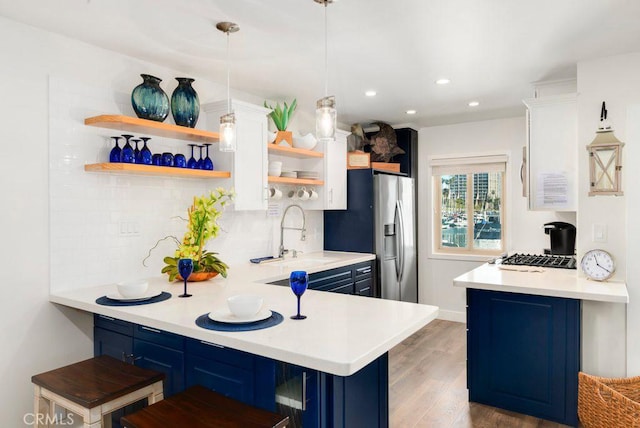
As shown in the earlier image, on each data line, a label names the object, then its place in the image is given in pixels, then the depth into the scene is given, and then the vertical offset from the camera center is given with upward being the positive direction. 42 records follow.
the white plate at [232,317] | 1.76 -0.45
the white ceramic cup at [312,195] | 4.39 +0.18
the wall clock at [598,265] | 2.87 -0.37
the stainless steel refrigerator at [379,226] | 4.56 -0.16
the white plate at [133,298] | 2.21 -0.45
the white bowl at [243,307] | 1.80 -0.40
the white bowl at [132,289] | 2.23 -0.41
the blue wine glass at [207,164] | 3.20 +0.37
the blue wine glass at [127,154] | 2.67 +0.37
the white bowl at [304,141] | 4.13 +0.69
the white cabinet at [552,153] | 3.23 +0.46
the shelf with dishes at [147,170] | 2.58 +0.28
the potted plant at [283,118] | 3.93 +0.88
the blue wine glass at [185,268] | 2.35 -0.31
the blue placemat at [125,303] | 2.17 -0.46
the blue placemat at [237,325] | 1.71 -0.47
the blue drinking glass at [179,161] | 2.99 +0.37
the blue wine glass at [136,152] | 2.73 +0.39
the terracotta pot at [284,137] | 3.86 +0.69
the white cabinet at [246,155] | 3.32 +0.46
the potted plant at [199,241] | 2.78 -0.19
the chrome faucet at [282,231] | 4.11 -0.19
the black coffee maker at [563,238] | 3.92 -0.25
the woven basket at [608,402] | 2.18 -1.05
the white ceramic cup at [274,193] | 3.89 +0.18
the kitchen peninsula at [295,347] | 1.54 -0.50
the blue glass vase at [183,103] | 3.03 +0.78
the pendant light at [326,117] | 2.20 +0.50
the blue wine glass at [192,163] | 3.12 +0.36
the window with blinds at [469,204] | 5.12 +0.09
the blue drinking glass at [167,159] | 2.89 +0.37
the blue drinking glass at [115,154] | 2.68 +0.37
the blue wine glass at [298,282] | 1.80 -0.30
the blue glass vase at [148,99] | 2.78 +0.75
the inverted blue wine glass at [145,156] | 2.76 +0.37
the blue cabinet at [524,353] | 2.67 -0.93
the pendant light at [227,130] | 2.49 +0.48
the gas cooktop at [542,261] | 3.42 -0.42
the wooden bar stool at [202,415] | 1.46 -0.72
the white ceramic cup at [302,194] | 4.26 +0.18
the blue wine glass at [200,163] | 3.17 +0.37
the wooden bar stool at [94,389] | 1.70 -0.74
